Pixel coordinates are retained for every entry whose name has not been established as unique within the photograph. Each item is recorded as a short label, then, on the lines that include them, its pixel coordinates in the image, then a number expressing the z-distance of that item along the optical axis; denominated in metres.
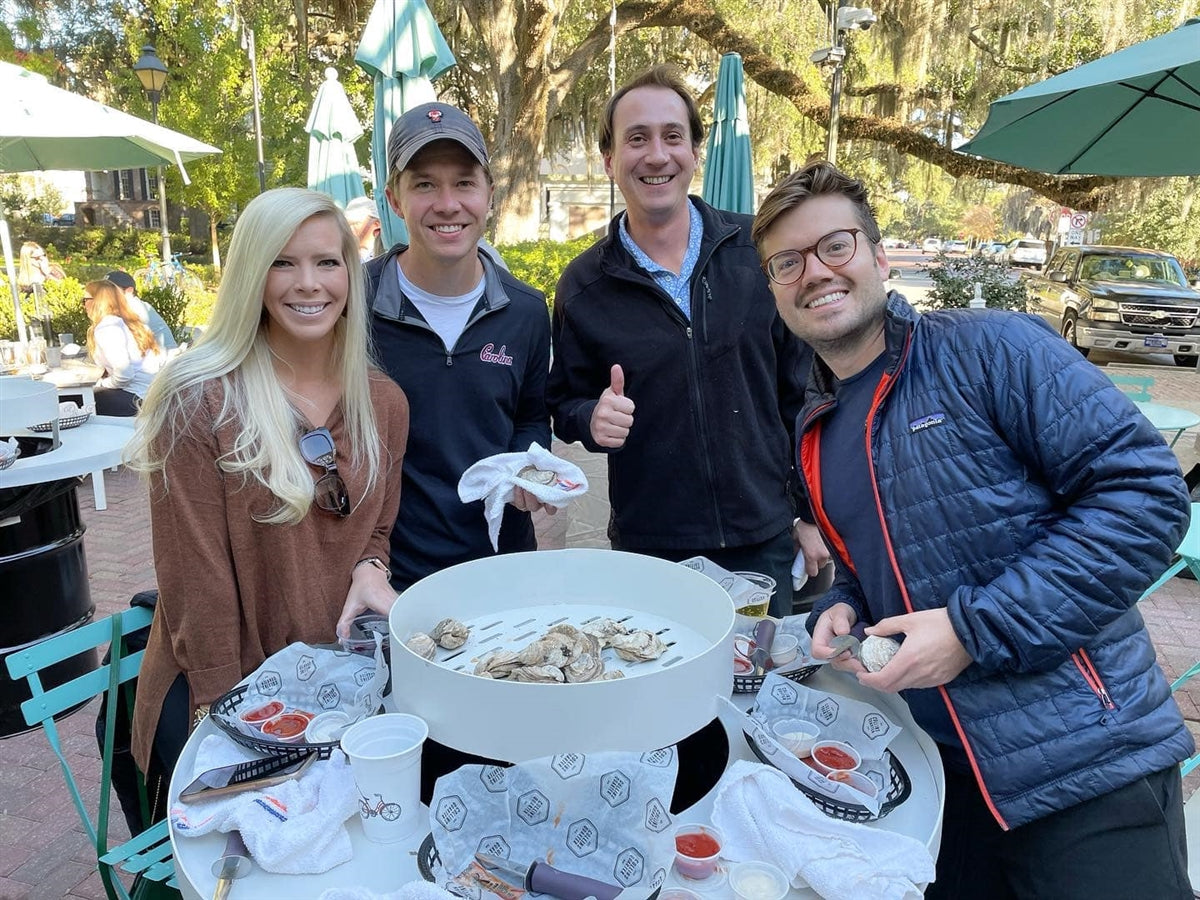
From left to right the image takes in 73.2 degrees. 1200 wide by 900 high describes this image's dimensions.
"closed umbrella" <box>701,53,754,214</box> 6.30
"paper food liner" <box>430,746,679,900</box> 1.29
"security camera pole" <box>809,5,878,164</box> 10.66
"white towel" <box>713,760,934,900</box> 1.24
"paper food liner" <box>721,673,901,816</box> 1.45
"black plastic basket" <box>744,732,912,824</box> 1.40
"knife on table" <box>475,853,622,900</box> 1.22
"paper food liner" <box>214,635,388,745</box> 1.74
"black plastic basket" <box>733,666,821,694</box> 1.82
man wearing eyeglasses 1.48
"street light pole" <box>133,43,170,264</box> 13.19
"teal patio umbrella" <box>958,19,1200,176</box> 5.08
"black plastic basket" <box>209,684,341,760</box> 1.54
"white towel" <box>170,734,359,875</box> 1.33
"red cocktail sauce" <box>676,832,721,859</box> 1.33
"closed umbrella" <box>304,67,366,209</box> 7.09
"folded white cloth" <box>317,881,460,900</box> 1.18
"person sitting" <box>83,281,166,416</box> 7.16
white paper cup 1.35
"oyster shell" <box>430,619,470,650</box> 1.73
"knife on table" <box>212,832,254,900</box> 1.29
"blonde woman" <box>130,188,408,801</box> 1.90
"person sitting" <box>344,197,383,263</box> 6.43
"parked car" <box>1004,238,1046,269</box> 39.57
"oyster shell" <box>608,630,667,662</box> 1.66
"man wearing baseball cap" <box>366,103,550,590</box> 2.43
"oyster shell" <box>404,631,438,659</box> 1.64
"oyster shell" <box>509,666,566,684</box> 1.47
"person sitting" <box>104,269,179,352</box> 7.48
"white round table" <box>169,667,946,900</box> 1.30
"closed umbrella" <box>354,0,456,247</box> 5.18
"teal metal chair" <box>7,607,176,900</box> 1.76
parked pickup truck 13.04
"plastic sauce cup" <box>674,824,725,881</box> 1.30
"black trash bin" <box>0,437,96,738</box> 3.62
